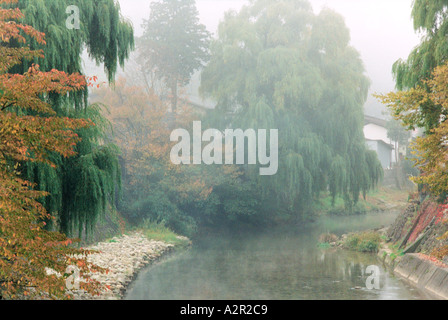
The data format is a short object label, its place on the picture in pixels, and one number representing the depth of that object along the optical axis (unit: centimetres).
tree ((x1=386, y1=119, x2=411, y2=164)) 4434
